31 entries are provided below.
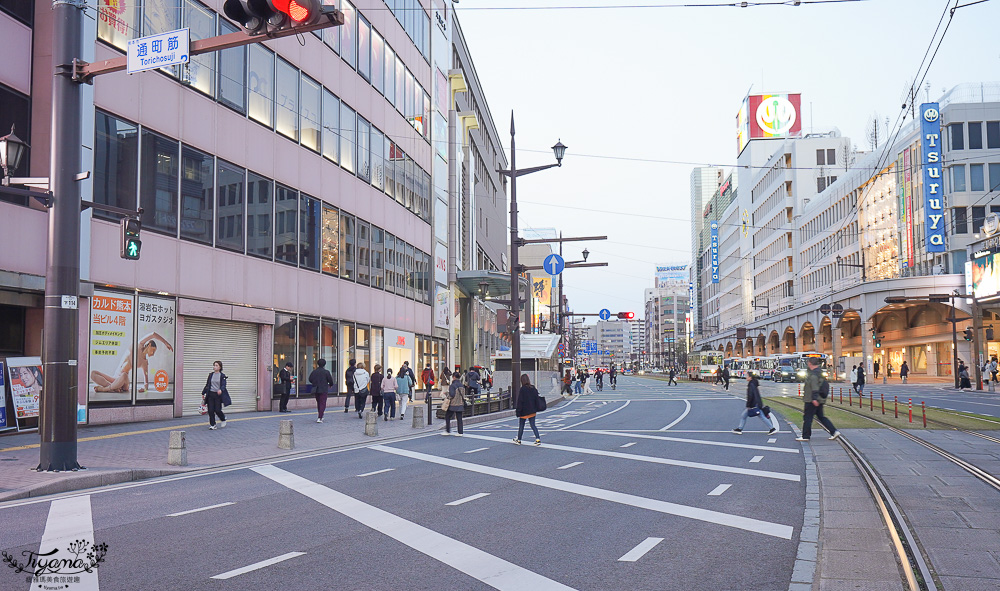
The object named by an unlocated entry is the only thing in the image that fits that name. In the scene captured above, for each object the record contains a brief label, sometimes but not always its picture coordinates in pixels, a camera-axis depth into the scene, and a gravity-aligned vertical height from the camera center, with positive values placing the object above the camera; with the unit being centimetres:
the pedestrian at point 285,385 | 2653 -121
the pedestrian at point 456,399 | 2061 -132
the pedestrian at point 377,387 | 2559 -124
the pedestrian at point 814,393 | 1769 -106
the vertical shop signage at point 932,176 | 5944 +1215
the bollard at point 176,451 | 1379 -173
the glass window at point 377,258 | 3594 +397
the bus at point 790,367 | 7138 -199
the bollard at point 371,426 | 2000 -192
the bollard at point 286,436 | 1672 -180
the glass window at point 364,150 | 3441 +838
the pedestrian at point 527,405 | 1803 -130
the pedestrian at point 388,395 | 2522 -147
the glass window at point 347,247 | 3244 +403
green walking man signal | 1285 +173
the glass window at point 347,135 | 3259 +854
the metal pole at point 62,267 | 1232 +126
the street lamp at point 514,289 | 3045 +222
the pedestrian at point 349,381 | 2628 -116
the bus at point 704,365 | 8056 -200
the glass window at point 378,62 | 3631 +1281
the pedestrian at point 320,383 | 2341 -103
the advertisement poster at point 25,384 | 1680 -71
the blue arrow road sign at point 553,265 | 3269 +325
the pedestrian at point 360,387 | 2519 -122
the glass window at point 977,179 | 6159 +1240
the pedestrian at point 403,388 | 2648 -133
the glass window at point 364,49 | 3459 +1277
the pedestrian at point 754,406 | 2025 -152
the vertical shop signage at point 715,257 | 15100 +1647
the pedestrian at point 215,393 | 1961 -108
